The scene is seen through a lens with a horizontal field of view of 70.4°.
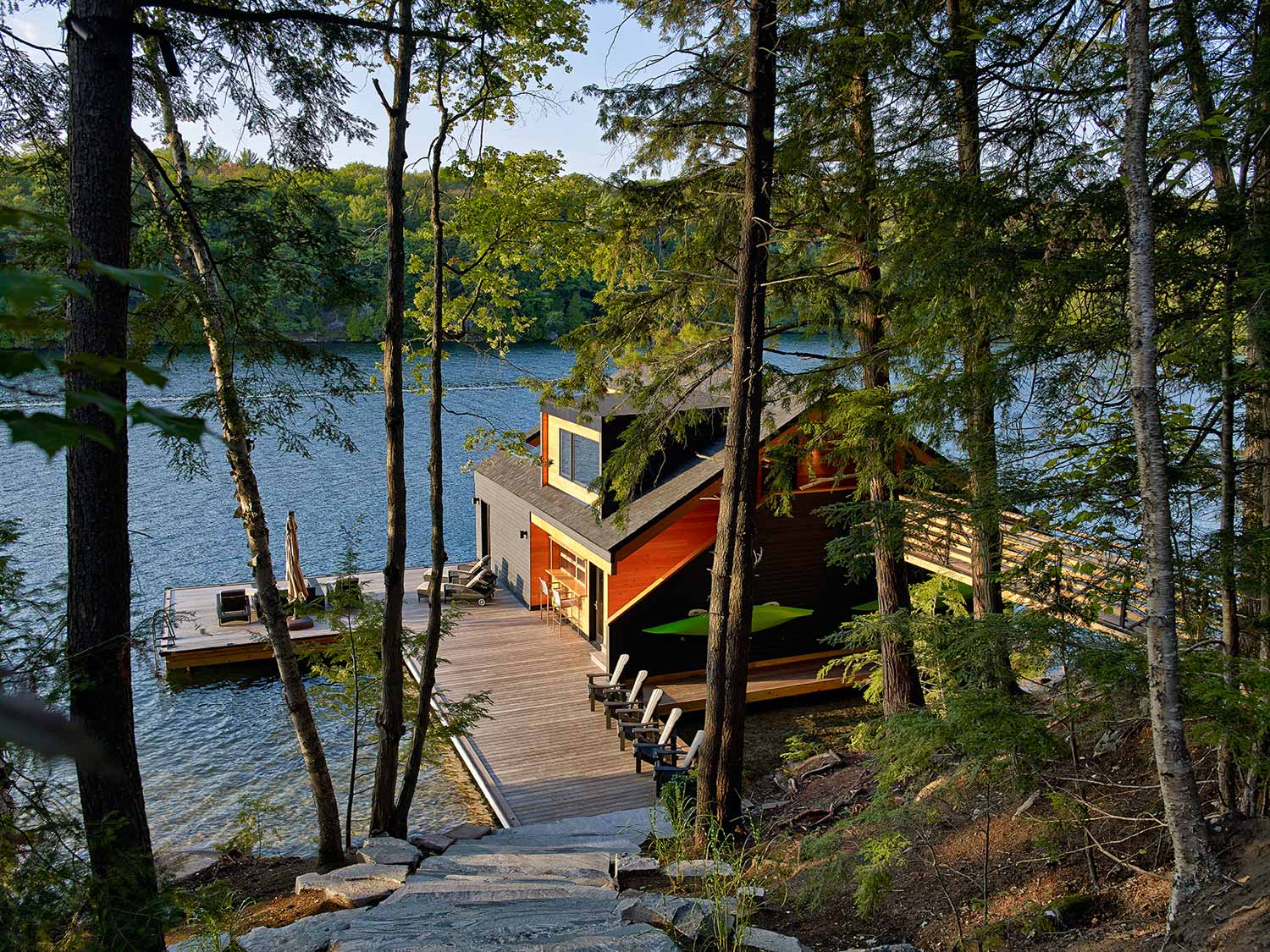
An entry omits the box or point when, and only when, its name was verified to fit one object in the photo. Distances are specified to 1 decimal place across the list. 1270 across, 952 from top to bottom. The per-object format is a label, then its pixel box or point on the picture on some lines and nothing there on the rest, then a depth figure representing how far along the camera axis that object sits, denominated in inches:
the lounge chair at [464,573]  751.7
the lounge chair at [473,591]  724.7
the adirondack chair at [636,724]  483.8
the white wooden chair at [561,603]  658.8
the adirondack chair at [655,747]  448.8
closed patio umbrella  650.2
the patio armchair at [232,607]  653.3
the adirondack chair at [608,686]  529.5
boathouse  569.0
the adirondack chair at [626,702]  511.8
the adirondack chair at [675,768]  423.8
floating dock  605.3
